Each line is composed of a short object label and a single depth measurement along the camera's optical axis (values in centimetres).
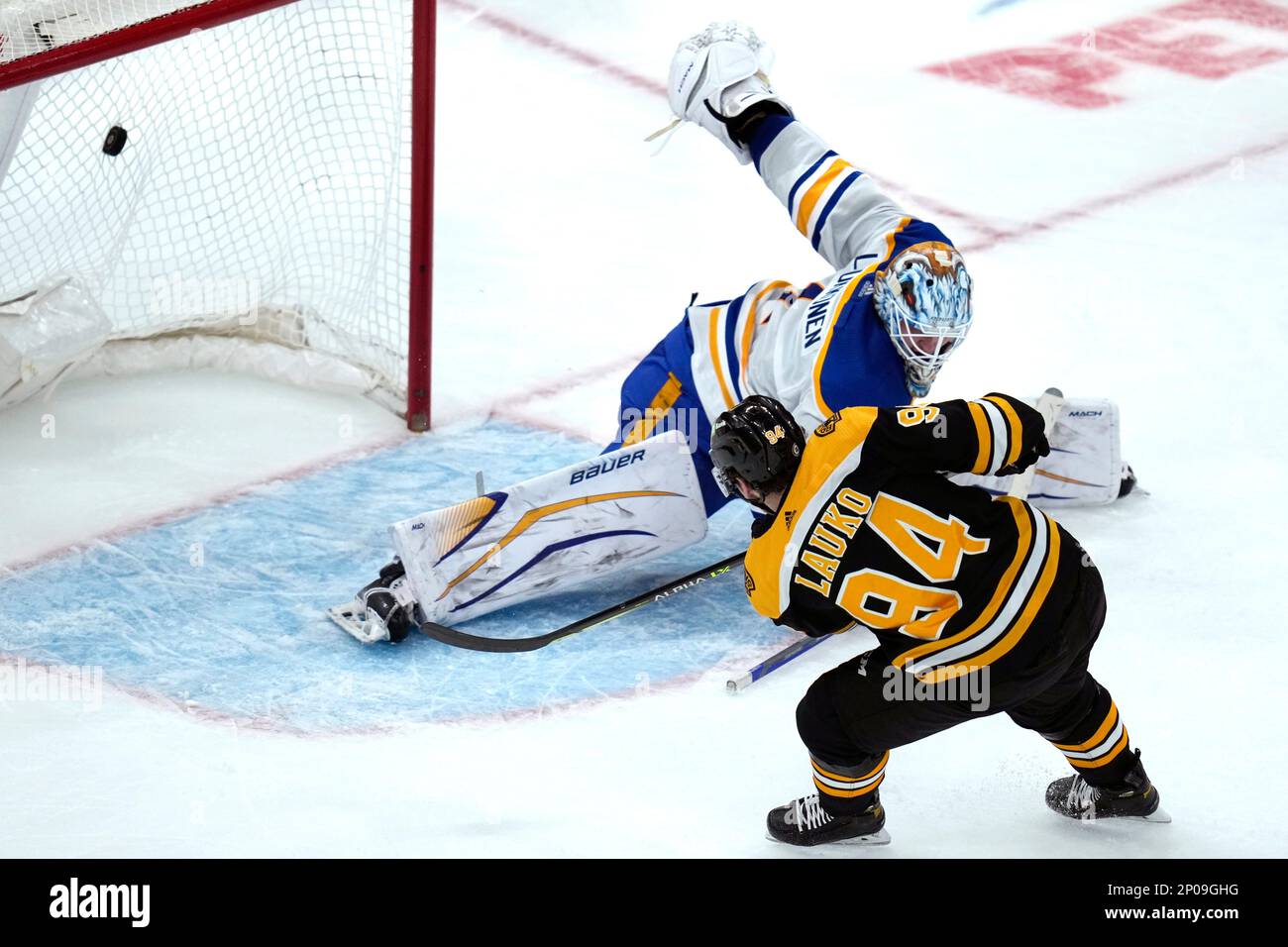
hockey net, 815
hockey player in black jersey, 478
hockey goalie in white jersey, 650
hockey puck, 782
